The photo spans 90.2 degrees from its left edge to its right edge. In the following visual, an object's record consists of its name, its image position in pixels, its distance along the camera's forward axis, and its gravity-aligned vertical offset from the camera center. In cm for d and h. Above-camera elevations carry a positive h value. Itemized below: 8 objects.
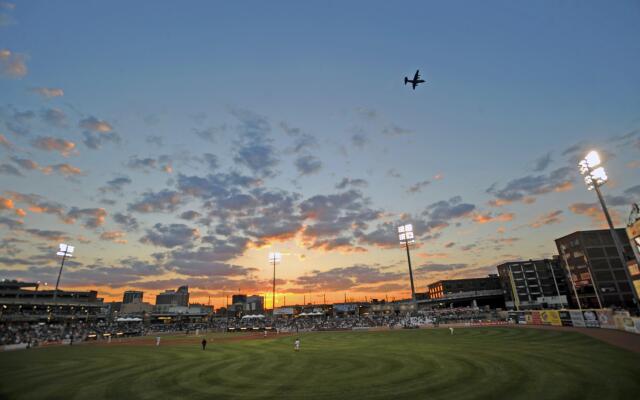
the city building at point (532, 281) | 12169 +735
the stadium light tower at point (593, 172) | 3073 +1182
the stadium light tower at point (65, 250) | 7982 +1719
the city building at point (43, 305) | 9494 +599
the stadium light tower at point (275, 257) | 9946 +1651
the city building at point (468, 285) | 16300 +943
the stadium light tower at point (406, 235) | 8119 +1750
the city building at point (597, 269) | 9275 +865
